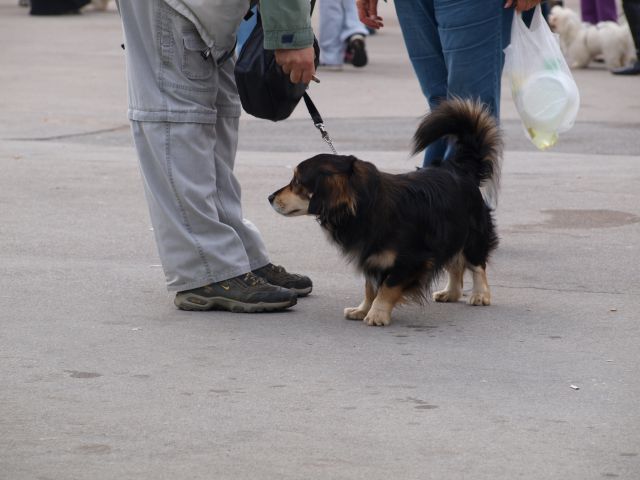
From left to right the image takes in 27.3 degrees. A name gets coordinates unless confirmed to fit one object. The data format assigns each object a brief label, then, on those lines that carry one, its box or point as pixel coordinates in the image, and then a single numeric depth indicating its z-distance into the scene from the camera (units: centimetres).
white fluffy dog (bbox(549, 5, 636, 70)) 1495
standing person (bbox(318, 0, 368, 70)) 1420
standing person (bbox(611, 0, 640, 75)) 1140
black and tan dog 488
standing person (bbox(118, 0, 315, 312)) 491
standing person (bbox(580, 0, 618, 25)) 1634
